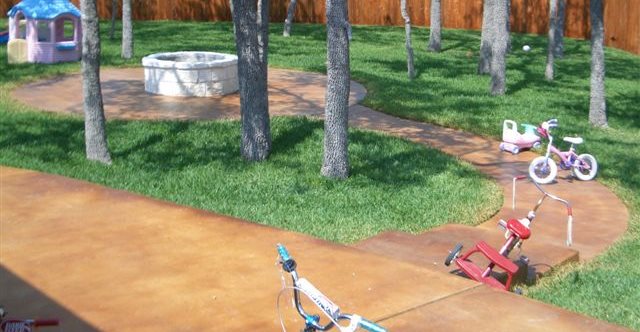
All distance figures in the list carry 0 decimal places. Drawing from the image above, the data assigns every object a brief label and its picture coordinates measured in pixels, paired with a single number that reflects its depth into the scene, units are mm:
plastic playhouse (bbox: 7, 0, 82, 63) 17625
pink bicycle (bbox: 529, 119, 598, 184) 10734
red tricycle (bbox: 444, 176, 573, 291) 6316
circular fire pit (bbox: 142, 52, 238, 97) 14906
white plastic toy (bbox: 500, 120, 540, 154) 12219
